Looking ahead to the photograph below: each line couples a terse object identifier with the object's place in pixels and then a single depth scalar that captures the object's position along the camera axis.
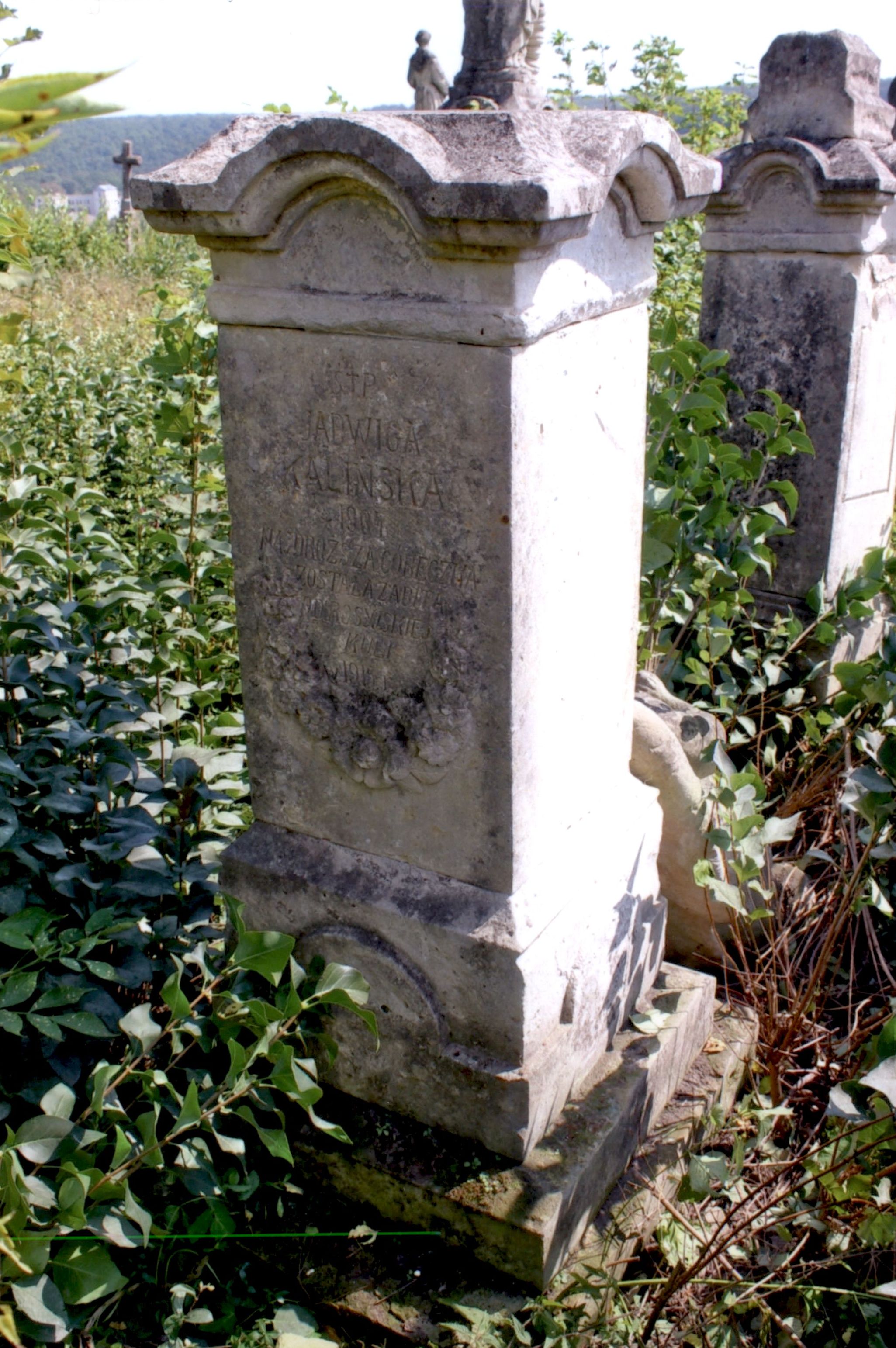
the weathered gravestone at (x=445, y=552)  1.69
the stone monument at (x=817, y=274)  3.45
